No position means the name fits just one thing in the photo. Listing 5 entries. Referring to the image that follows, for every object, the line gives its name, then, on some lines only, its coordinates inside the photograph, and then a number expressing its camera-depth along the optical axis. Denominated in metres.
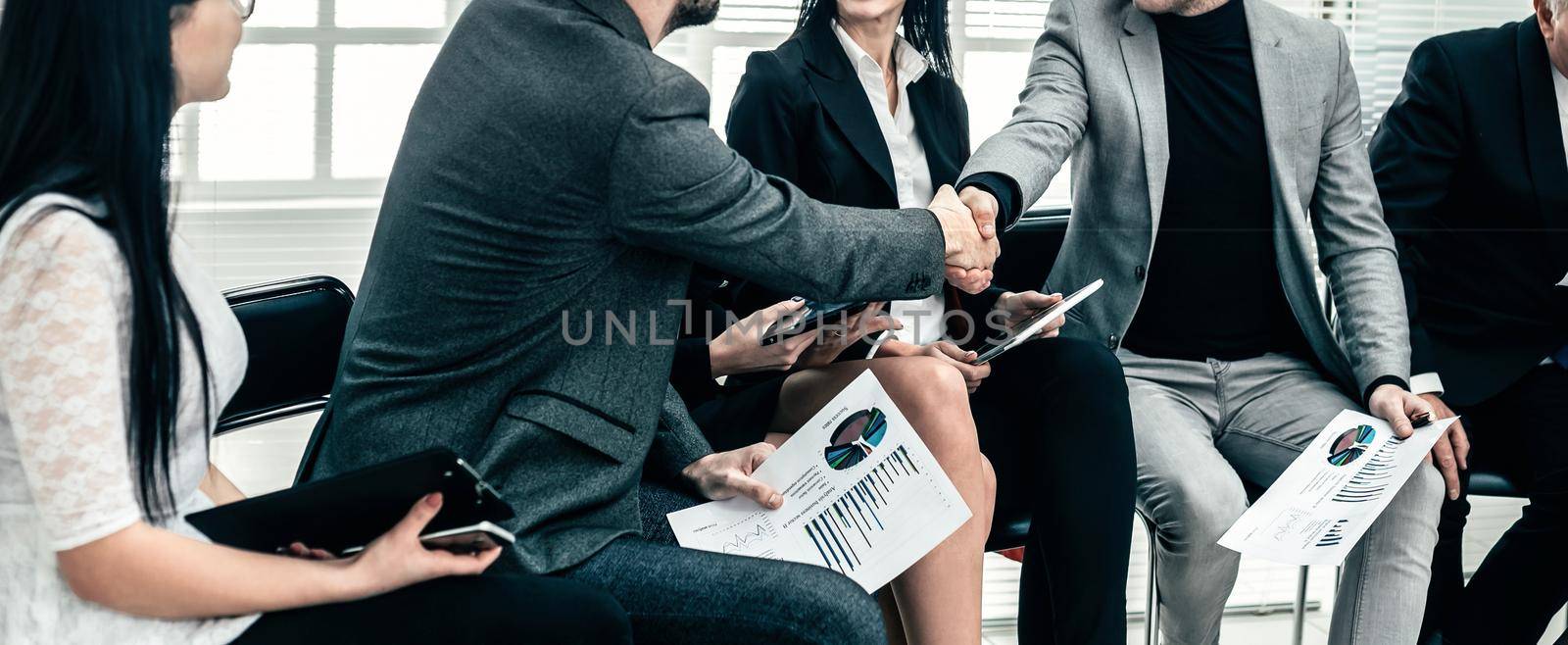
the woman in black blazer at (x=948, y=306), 1.75
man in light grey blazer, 2.07
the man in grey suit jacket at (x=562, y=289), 1.25
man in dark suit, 2.20
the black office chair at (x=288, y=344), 1.72
